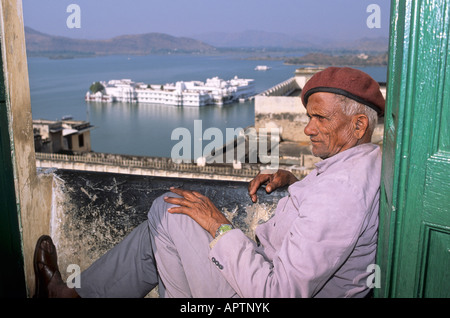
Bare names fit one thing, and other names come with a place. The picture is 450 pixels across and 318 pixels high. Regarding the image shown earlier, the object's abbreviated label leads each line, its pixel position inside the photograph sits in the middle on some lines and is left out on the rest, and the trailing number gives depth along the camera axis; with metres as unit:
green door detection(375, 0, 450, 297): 0.63
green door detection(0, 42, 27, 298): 1.03
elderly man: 0.78
